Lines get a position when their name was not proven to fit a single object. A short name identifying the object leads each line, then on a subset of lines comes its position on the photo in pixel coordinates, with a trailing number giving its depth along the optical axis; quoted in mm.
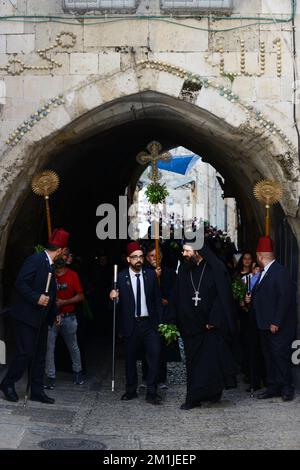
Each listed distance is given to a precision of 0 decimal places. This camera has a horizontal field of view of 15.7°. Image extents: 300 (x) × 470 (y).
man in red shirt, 12320
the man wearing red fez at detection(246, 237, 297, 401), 11312
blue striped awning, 24453
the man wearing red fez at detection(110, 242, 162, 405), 11609
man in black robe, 11211
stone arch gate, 11711
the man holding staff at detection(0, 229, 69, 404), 10961
